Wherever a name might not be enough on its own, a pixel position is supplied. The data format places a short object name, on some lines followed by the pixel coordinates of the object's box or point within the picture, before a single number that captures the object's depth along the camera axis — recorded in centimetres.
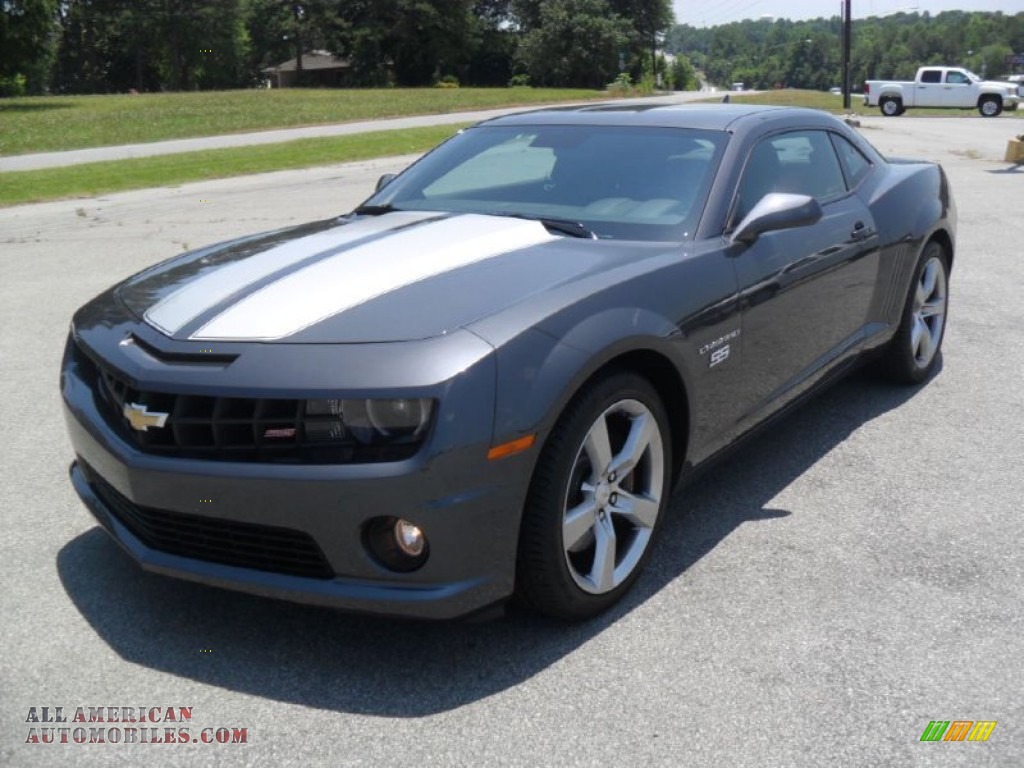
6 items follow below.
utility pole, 4243
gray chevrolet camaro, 255
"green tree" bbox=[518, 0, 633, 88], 7006
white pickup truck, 4009
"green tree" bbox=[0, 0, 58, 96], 3516
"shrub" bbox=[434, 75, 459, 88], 6551
